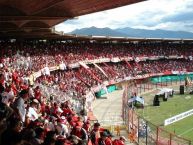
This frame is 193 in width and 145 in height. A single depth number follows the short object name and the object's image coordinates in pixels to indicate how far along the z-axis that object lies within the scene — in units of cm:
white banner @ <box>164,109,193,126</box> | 1484
